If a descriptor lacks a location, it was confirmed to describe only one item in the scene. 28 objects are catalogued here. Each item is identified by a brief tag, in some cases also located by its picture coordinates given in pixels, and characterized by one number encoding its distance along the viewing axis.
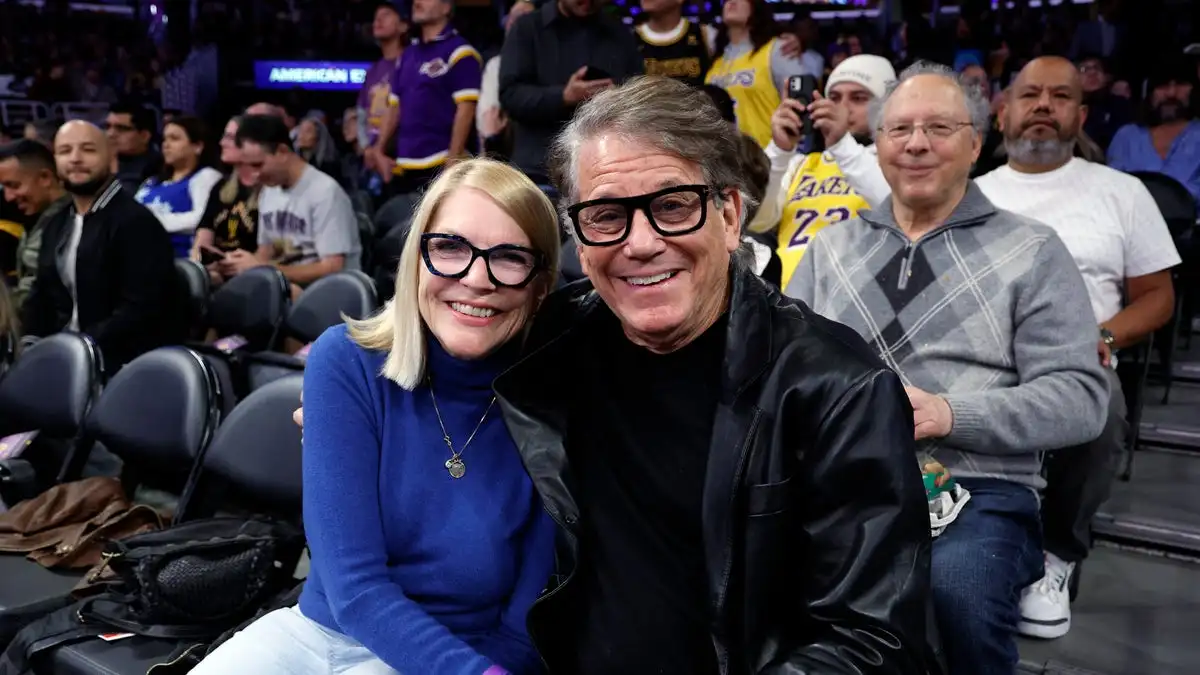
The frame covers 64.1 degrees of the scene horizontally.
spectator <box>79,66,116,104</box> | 13.56
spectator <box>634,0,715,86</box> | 3.88
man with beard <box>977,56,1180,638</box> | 2.28
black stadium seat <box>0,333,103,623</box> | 2.76
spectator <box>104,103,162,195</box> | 6.20
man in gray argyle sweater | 1.71
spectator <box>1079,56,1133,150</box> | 6.46
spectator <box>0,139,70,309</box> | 4.38
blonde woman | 1.49
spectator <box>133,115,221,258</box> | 5.29
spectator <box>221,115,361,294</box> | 4.51
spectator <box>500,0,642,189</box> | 3.72
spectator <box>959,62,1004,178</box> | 3.93
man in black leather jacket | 1.18
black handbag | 1.90
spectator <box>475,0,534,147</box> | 4.82
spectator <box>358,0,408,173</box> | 5.71
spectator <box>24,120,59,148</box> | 6.50
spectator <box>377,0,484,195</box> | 4.81
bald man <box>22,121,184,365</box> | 3.74
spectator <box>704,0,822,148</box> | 4.00
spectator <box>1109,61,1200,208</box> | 5.11
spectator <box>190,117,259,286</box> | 4.77
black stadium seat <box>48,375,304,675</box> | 2.19
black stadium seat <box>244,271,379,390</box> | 3.29
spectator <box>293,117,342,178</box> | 8.24
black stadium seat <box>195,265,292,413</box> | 3.85
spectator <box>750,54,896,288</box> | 2.79
